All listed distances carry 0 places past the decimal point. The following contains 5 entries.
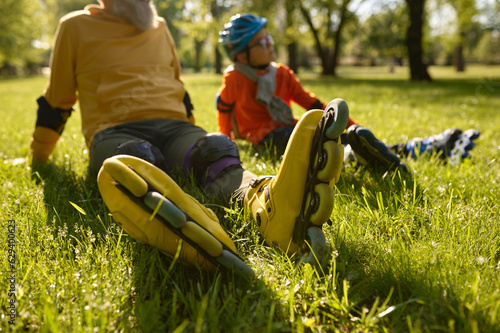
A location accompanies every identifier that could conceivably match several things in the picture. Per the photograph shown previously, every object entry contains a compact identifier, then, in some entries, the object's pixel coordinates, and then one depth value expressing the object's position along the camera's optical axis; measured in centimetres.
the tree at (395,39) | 1723
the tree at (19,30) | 3062
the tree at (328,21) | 1777
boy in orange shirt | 282
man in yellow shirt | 123
